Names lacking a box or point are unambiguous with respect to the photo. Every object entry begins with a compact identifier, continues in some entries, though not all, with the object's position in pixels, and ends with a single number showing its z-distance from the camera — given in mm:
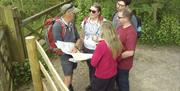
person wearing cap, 4723
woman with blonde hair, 4250
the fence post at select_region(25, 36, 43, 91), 4185
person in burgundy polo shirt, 4504
